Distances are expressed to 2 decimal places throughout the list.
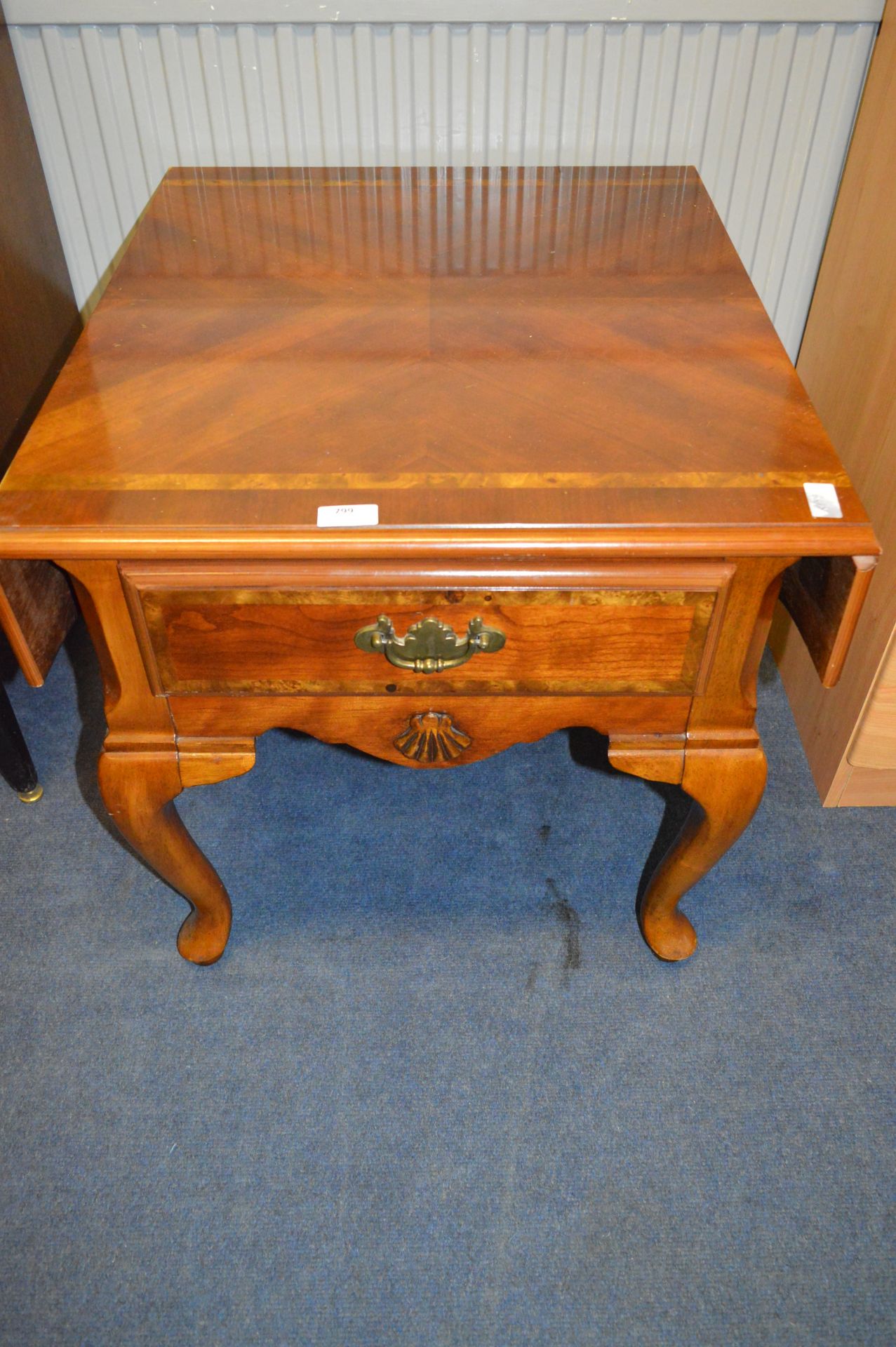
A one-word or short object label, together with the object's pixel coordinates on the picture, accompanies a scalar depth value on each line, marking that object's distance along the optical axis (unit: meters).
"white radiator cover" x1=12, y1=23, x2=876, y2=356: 1.50
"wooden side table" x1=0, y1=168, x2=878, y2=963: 0.92
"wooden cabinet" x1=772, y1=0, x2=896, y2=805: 1.37
